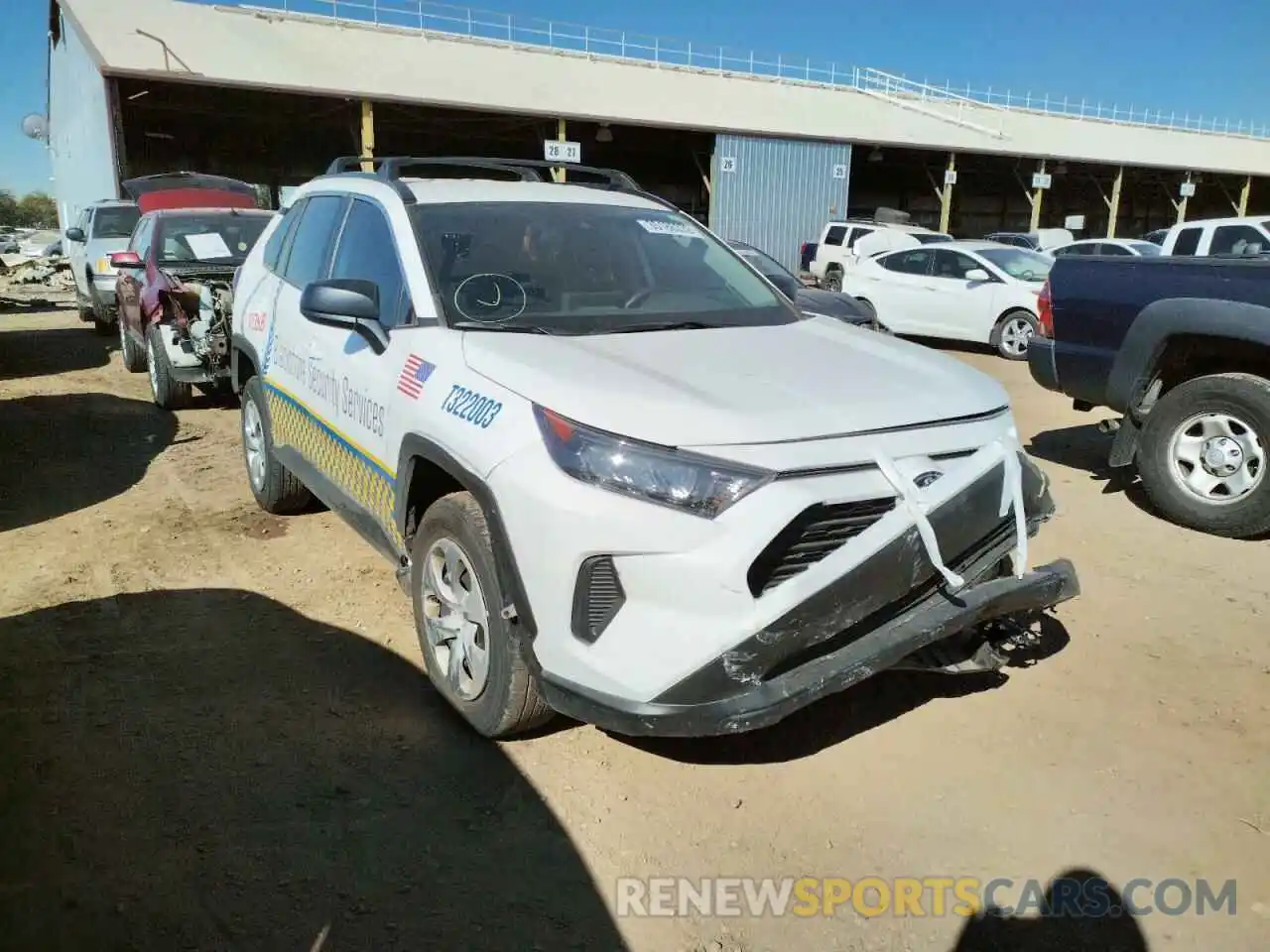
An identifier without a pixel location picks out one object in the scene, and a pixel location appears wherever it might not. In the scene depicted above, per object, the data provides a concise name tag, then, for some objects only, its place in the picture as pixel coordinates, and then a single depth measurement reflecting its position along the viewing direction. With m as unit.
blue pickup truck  5.11
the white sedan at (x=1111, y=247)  17.16
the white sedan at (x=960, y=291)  12.73
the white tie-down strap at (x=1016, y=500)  2.95
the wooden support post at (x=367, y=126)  20.64
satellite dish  32.44
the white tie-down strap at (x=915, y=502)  2.62
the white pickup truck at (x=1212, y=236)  9.59
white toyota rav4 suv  2.50
